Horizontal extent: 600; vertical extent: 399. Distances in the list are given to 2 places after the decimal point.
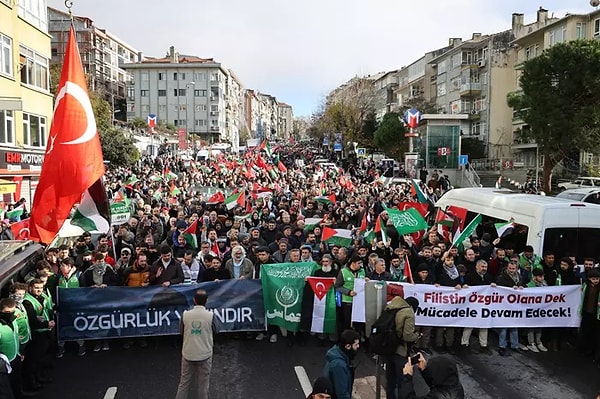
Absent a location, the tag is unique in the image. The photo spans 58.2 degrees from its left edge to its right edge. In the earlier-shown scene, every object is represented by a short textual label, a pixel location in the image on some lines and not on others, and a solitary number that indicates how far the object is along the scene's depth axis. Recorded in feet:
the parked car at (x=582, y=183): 96.07
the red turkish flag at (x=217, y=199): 56.72
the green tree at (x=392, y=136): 185.06
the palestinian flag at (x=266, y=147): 121.51
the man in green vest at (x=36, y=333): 22.63
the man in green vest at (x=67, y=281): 27.14
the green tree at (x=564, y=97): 98.12
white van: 31.63
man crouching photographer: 14.33
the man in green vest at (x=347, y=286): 27.73
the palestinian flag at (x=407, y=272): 29.33
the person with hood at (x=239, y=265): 30.04
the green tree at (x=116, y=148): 127.03
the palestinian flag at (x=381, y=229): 36.33
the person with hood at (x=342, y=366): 16.46
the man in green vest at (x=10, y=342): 19.47
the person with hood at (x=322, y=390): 13.71
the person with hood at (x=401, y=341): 20.62
